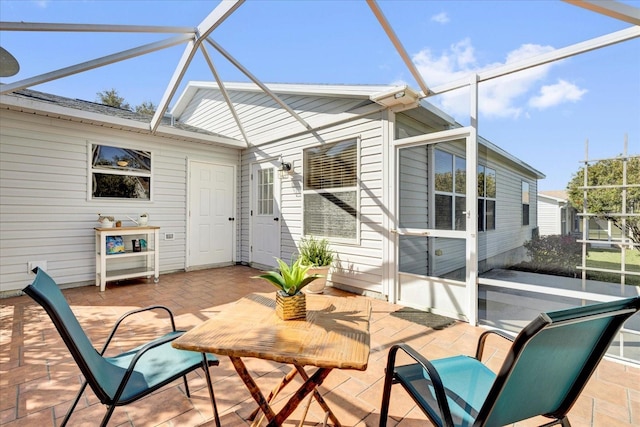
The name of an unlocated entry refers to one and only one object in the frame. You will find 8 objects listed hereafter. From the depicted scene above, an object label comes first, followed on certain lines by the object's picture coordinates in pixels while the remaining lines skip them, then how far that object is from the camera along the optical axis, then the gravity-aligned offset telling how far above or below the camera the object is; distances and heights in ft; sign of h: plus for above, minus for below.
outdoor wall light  17.97 +2.73
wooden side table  15.31 -2.42
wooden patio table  3.96 -1.93
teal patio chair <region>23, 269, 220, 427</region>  4.10 -2.70
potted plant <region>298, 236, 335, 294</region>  14.58 -2.36
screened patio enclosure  9.48 +0.64
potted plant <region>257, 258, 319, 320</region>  5.24 -1.49
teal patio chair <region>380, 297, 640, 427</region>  3.32 -2.05
